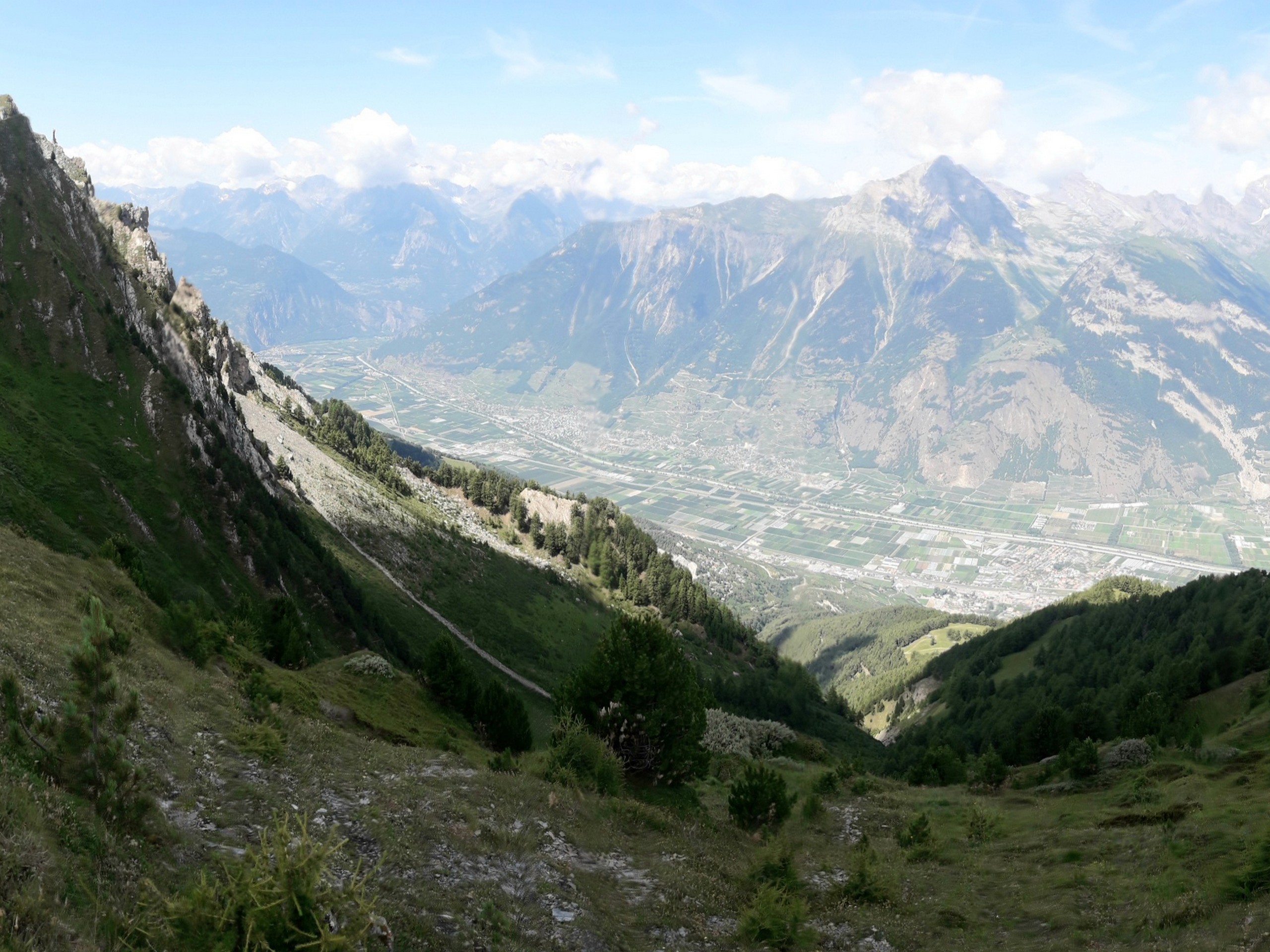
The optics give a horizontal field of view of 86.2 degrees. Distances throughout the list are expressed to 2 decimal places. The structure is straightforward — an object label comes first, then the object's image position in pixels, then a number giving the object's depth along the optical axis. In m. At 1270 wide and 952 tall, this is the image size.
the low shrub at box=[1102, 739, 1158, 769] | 50.12
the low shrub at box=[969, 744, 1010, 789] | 57.25
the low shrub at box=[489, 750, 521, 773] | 34.84
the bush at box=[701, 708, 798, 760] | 70.44
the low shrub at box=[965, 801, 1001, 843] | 39.78
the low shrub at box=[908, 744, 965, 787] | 65.75
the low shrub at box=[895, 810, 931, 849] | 38.12
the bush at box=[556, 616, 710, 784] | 43.00
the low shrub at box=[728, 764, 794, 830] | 40.44
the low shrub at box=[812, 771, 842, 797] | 52.66
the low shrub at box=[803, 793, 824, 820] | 45.03
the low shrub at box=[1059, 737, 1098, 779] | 50.41
